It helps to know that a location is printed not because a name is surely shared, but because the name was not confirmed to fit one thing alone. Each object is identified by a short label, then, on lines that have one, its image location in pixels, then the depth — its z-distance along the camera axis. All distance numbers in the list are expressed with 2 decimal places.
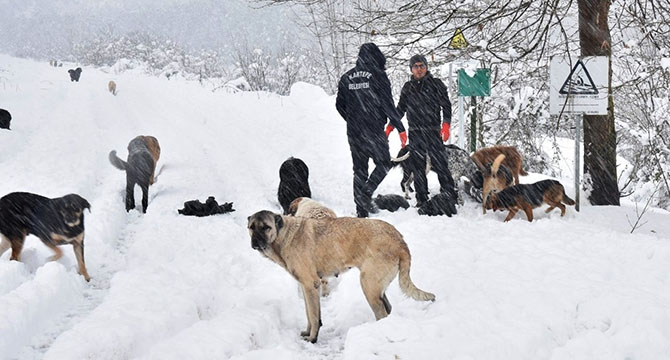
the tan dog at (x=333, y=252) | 4.47
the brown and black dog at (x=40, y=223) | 5.61
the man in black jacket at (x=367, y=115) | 7.52
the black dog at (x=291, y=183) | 8.65
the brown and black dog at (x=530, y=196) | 7.84
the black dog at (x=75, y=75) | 28.75
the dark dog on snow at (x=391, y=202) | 8.62
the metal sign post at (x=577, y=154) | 8.12
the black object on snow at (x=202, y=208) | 8.56
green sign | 11.32
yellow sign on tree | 8.33
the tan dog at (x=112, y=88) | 23.58
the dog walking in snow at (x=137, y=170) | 9.03
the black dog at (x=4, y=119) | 14.59
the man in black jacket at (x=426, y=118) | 8.04
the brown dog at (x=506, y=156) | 9.65
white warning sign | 7.68
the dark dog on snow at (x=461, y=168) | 9.12
